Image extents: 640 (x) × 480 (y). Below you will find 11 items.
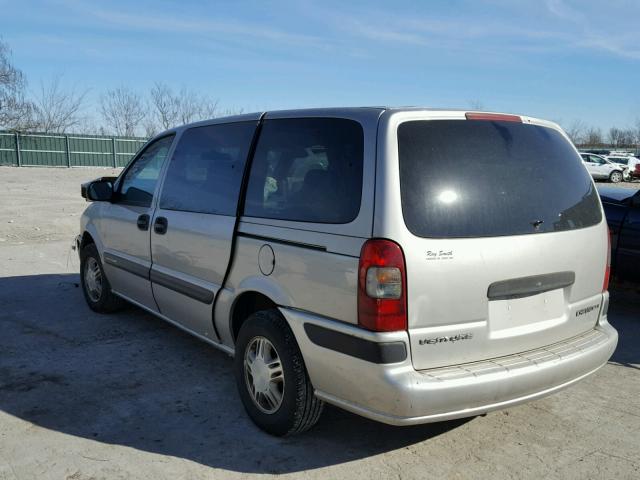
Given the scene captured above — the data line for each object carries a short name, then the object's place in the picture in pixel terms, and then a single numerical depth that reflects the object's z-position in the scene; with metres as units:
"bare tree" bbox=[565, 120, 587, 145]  85.51
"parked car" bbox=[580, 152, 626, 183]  35.41
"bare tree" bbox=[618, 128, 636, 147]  87.18
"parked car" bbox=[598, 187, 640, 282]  5.94
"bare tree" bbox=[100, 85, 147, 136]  57.06
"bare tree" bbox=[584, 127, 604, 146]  91.94
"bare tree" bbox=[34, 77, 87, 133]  47.58
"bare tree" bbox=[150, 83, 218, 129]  55.28
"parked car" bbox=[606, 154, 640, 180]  35.44
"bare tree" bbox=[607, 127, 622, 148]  90.14
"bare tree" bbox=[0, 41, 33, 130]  40.00
